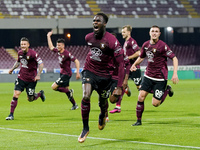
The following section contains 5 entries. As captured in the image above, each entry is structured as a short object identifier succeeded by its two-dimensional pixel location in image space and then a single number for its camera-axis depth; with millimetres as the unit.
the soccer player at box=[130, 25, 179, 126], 10734
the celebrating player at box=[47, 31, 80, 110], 15617
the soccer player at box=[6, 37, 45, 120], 12984
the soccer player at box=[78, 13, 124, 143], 8148
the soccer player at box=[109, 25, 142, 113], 13938
